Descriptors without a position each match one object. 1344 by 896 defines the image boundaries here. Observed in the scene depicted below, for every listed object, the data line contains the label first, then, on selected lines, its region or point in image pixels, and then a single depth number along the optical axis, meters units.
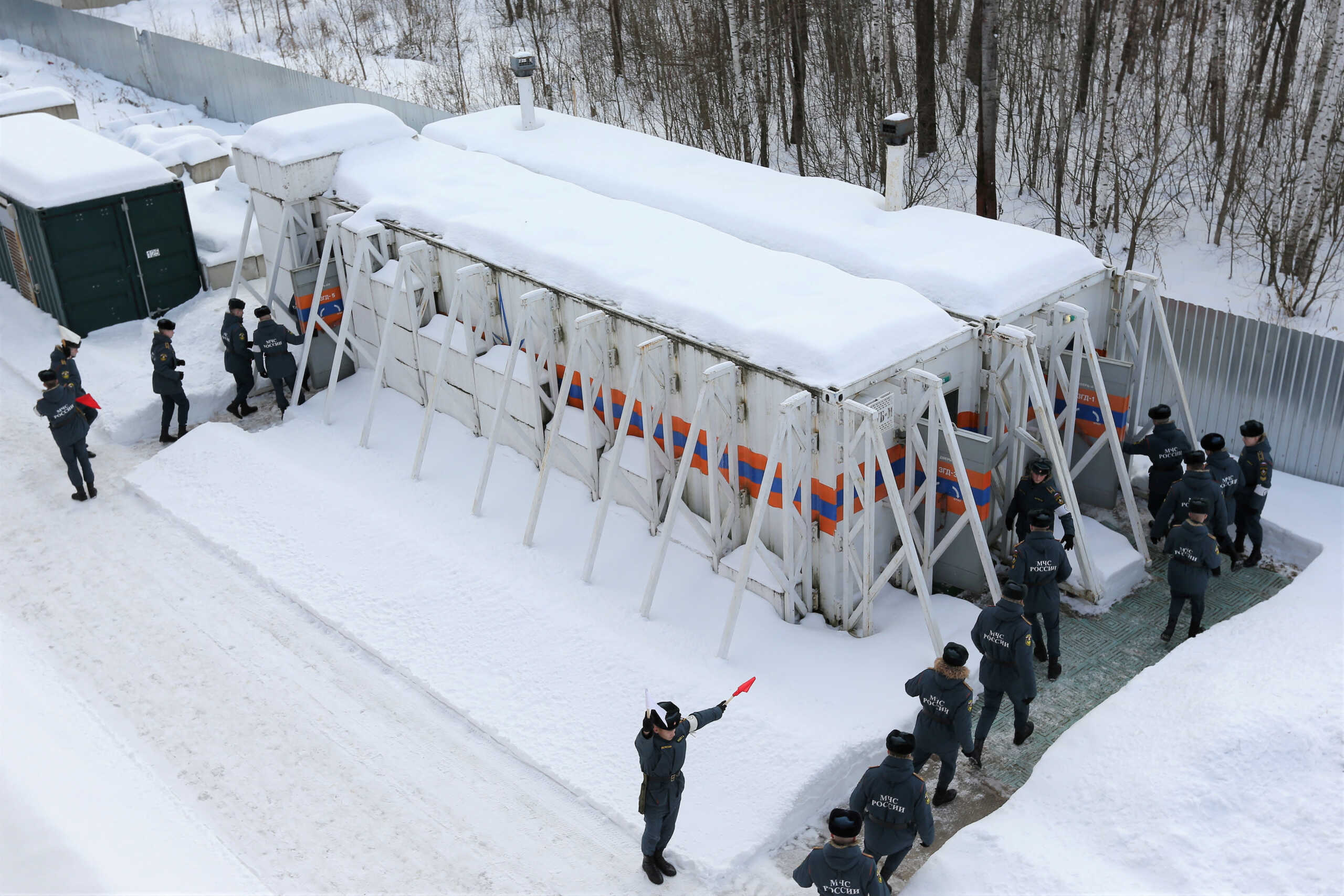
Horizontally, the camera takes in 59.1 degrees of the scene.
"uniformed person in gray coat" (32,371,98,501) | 11.97
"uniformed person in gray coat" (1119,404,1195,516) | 10.36
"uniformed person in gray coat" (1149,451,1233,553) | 9.70
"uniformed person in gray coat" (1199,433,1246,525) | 9.98
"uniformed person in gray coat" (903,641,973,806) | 7.49
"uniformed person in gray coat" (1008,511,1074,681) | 8.84
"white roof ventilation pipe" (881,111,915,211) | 11.50
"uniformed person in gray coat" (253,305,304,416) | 13.46
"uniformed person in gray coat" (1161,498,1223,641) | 9.10
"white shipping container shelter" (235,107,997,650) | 9.26
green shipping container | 14.98
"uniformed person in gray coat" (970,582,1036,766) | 8.05
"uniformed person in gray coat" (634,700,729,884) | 7.06
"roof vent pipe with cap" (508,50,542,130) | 14.77
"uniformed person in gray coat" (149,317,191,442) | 13.24
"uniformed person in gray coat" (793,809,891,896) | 6.25
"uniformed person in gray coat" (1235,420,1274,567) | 10.11
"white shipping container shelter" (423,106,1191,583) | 10.23
